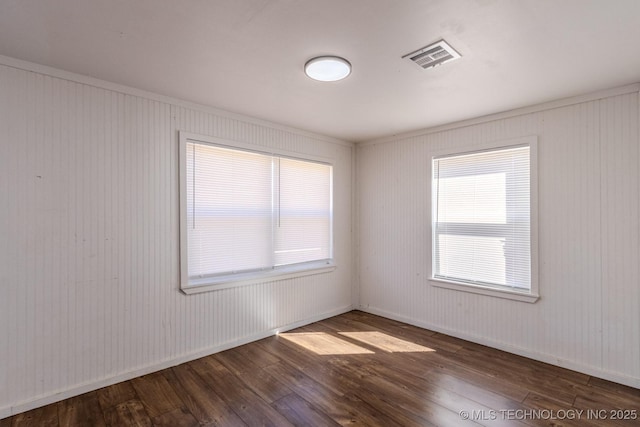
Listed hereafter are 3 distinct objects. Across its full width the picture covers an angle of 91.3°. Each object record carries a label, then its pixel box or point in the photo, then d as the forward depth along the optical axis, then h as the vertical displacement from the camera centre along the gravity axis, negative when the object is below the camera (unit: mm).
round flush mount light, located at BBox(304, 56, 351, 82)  2211 +1075
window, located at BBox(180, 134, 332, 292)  3178 +6
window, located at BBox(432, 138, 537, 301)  3252 -71
